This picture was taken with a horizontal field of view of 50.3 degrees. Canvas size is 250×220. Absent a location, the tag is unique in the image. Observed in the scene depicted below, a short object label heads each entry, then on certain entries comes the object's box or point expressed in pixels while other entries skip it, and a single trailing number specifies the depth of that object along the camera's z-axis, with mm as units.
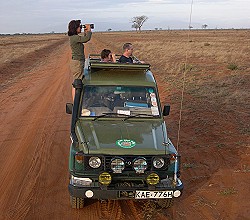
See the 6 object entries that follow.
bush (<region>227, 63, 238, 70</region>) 15609
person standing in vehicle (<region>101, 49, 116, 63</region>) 5552
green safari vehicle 3482
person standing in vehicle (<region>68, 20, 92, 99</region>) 5503
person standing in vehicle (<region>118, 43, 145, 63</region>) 5393
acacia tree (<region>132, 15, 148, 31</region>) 111958
